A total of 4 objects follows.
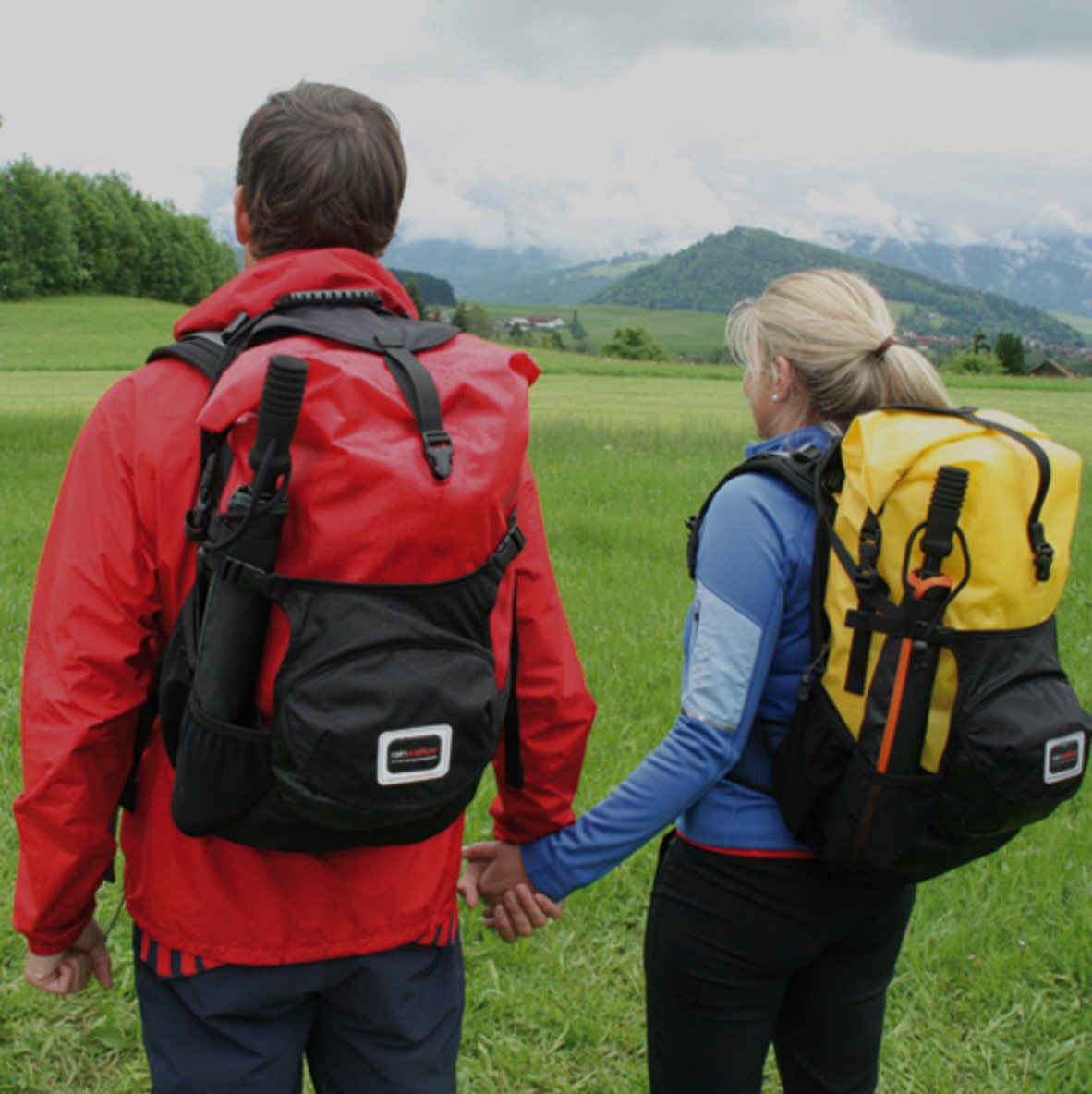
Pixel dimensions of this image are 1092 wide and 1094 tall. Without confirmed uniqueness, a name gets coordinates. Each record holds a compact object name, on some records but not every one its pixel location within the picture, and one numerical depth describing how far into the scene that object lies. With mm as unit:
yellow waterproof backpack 1799
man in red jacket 1719
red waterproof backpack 1510
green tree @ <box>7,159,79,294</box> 77875
